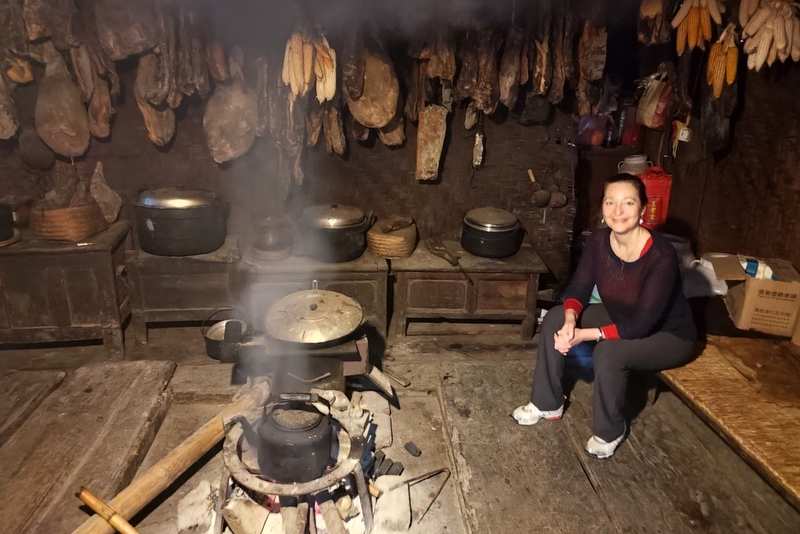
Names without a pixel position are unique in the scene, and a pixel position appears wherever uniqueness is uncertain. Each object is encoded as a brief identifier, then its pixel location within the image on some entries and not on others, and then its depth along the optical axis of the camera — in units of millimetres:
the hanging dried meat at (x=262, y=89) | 5094
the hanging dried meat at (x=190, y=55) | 4832
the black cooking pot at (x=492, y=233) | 5254
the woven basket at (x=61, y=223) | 4672
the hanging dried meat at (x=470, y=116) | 5412
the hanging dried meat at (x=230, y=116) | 5230
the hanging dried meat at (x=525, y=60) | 5062
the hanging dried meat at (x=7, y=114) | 4879
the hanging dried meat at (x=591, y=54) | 5051
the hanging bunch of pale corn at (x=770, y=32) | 4180
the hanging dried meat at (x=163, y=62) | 4750
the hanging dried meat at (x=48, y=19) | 4680
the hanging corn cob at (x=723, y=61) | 4660
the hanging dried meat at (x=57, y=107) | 4965
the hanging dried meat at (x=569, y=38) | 5023
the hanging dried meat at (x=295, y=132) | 5125
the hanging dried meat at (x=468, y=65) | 5082
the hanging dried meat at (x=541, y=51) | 5020
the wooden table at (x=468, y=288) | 5195
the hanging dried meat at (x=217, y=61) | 4980
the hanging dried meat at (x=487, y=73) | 5043
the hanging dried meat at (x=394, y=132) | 5414
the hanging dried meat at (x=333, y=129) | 5271
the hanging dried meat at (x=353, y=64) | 4988
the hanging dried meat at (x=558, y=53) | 5043
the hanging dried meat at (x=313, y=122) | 5277
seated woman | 3350
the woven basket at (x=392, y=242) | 5230
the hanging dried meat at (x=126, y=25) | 4742
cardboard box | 4184
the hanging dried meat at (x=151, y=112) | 5016
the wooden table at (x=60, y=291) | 4660
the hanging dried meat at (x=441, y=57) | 4980
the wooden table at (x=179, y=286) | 4945
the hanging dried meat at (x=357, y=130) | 5371
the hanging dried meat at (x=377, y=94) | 5137
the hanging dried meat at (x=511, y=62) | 5059
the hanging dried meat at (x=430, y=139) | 5406
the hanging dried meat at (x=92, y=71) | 4895
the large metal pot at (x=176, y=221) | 4832
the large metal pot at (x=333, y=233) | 5047
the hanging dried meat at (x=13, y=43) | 4734
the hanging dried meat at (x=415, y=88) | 5301
